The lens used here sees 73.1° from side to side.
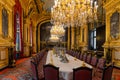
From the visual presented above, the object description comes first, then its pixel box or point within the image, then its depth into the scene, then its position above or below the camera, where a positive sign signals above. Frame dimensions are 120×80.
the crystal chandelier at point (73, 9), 3.54 +1.40
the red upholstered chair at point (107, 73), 1.66 -0.70
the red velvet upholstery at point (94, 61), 2.78 -0.75
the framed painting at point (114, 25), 4.52 +0.86
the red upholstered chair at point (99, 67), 2.05 -0.81
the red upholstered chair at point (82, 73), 1.64 -0.67
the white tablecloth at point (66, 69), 1.84 -0.70
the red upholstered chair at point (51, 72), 1.76 -0.70
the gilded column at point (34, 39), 11.89 +0.14
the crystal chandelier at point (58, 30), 7.62 +0.94
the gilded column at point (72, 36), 11.74 +0.51
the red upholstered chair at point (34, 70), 1.95 -0.74
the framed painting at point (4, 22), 4.29 +0.96
